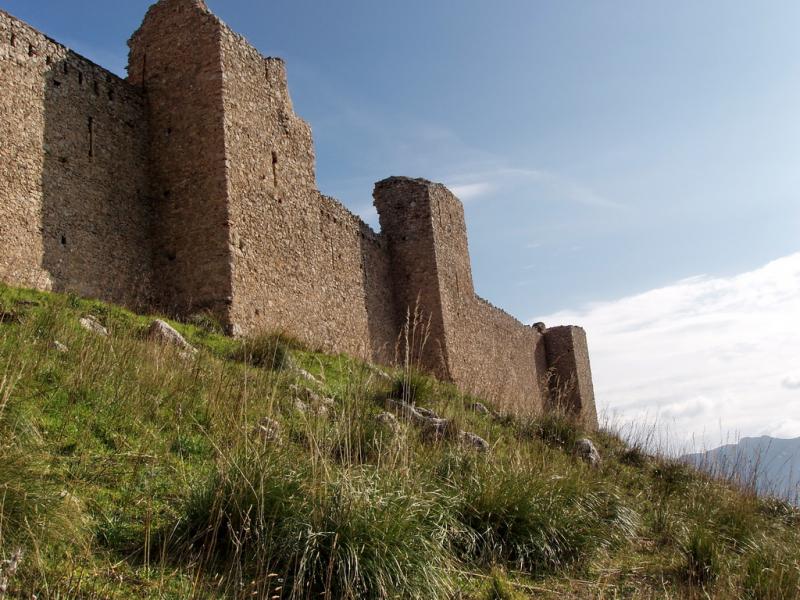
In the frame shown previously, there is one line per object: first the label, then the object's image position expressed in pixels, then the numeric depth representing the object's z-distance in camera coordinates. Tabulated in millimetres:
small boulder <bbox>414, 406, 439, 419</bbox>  8567
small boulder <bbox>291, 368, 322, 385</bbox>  8908
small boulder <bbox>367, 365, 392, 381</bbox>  10583
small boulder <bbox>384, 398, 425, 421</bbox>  7578
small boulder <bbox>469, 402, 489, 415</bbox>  10761
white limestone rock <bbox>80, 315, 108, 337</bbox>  8234
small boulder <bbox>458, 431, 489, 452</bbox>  6739
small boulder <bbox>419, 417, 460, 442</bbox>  7216
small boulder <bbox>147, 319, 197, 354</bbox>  8656
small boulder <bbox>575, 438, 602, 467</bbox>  9250
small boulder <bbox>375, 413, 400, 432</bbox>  6387
